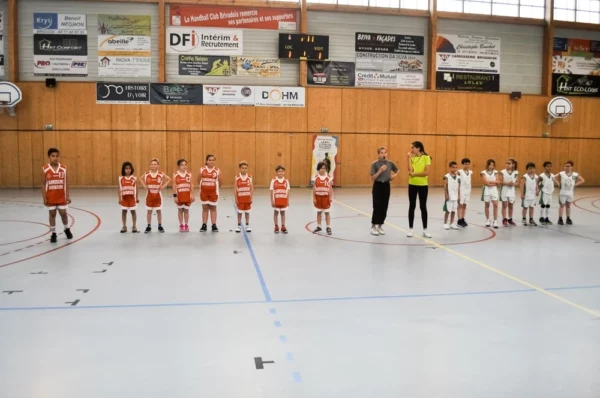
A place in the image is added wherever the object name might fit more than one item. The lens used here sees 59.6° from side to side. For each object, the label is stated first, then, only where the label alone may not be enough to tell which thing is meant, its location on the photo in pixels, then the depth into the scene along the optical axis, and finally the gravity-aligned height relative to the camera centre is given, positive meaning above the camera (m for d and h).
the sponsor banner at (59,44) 21.14 +4.44
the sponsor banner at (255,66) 22.36 +3.81
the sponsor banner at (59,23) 21.08 +5.28
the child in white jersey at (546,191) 12.18 -0.78
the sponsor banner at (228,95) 22.14 +2.56
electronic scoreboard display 22.28 +4.67
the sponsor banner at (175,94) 21.80 +2.56
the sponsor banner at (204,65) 21.98 +3.78
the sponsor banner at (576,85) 25.05 +3.49
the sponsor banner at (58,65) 21.23 +3.63
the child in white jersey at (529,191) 11.80 -0.77
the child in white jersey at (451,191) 11.28 -0.74
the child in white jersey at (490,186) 11.52 -0.65
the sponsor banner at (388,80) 23.39 +3.44
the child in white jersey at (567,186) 12.09 -0.66
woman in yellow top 10.02 -0.42
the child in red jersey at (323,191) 10.53 -0.71
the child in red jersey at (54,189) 9.43 -0.64
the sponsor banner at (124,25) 21.47 +5.32
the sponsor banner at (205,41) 21.84 +4.78
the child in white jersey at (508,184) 11.62 -0.60
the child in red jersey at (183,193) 10.86 -0.79
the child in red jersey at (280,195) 10.69 -0.81
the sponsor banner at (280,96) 22.53 +2.55
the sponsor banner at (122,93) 21.53 +2.54
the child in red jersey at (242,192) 10.80 -0.75
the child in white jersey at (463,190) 11.57 -0.74
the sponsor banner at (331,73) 22.89 +3.62
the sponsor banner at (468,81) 23.95 +3.47
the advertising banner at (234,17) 21.88 +5.86
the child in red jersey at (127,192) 10.62 -0.76
